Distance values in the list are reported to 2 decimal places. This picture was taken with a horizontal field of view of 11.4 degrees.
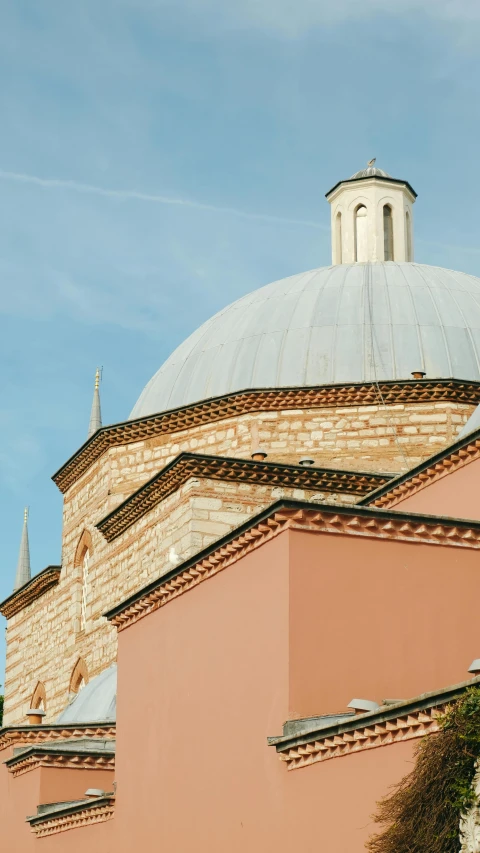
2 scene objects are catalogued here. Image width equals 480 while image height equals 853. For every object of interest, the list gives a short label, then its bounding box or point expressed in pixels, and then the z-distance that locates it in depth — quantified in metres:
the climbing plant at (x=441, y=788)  11.70
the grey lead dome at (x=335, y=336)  29.20
